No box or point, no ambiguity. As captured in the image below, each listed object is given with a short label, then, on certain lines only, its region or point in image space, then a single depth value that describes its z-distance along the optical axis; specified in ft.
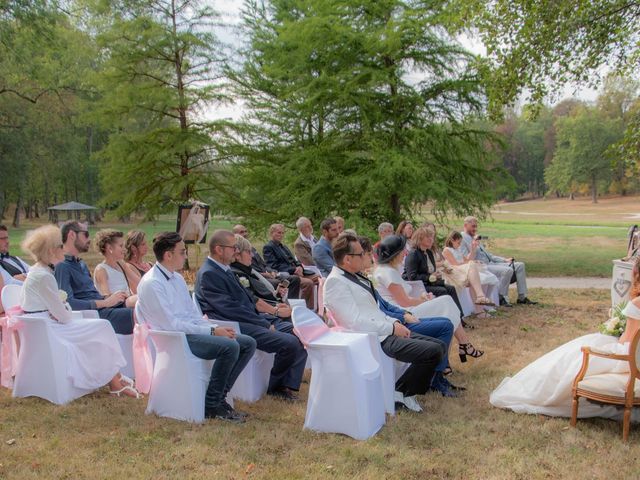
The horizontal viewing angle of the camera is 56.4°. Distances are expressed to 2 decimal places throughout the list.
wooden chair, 13.35
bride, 14.29
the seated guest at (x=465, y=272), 28.37
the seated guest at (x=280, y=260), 29.35
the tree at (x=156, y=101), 56.08
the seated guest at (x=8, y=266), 20.22
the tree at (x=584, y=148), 234.17
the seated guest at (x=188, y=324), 14.56
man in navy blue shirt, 18.52
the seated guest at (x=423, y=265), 25.14
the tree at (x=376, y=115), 46.98
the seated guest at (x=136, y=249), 19.95
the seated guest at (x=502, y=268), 31.86
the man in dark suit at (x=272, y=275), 26.73
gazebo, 123.97
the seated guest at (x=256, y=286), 18.54
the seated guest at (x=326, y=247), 28.40
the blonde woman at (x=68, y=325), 16.06
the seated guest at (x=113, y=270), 19.47
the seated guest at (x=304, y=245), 30.71
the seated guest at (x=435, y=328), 17.17
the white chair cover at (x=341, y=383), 13.70
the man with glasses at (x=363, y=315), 15.21
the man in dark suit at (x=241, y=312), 16.07
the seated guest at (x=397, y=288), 18.24
